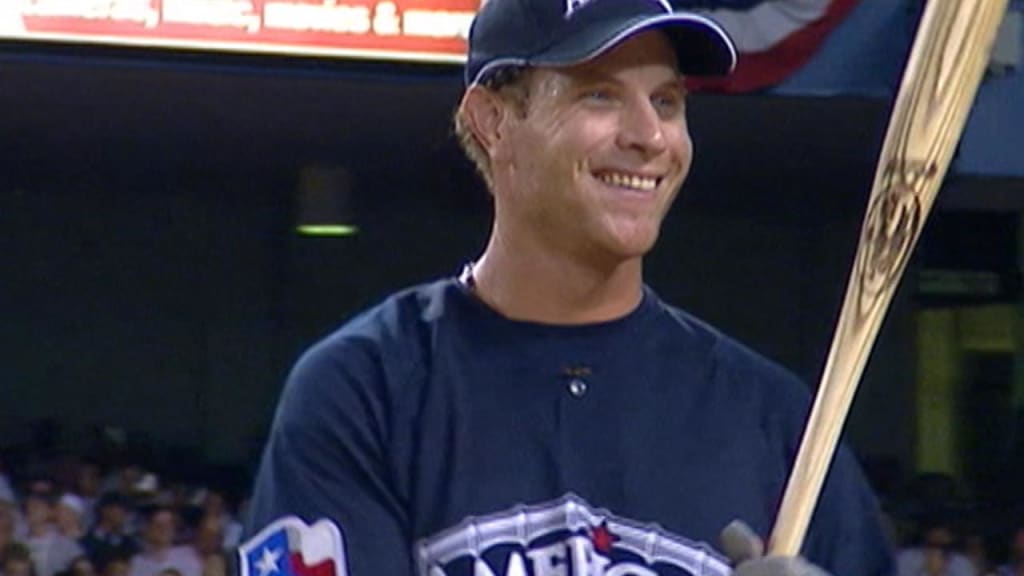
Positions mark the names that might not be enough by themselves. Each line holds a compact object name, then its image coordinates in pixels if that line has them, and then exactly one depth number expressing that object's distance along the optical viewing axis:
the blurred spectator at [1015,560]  20.44
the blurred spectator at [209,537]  19.80
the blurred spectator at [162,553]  19.44
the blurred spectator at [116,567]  19.14
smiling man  4.81
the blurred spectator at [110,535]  19.36
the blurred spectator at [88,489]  20.66
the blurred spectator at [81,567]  19.02
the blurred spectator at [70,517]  19.94
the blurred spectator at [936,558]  20.56
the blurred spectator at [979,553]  20.83
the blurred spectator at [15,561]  18.73
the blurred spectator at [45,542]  19.45
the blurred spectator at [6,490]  20.31
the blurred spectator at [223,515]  20.25
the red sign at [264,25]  18.78
